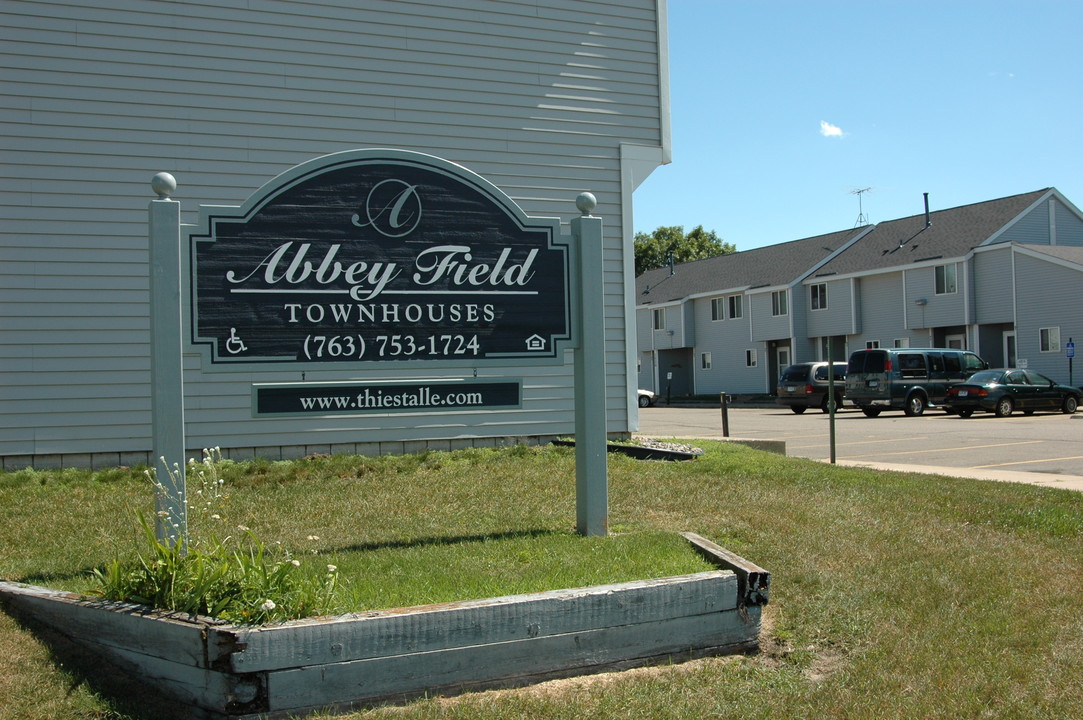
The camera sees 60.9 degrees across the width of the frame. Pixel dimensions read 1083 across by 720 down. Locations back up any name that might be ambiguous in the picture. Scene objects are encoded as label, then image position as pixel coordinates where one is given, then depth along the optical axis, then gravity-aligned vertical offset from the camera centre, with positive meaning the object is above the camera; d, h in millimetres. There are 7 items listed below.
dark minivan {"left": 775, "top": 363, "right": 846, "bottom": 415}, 31281 -614
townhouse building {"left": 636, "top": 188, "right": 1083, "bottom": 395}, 34969 +3205
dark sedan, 26375 -851
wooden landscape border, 4129 -1290
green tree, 89312 +12380
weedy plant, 4406 -1009
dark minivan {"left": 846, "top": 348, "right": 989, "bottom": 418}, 28297 -324
